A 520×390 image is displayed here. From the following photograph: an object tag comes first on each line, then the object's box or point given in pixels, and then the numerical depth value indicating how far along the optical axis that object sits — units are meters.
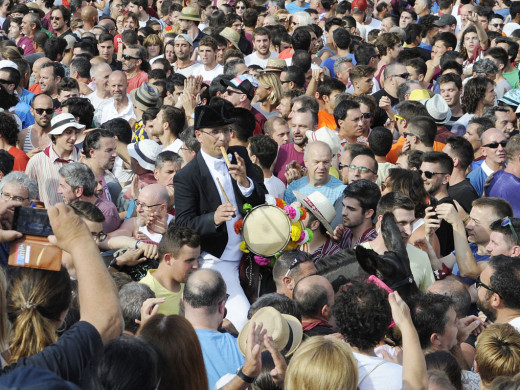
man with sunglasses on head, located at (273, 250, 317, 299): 11.19
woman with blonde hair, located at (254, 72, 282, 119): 18.41
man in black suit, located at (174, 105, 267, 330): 11.80
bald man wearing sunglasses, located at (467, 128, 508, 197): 15.44
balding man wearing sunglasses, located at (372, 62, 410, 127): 20.12
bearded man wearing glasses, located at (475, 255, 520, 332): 10.16
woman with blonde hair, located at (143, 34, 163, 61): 25.02
